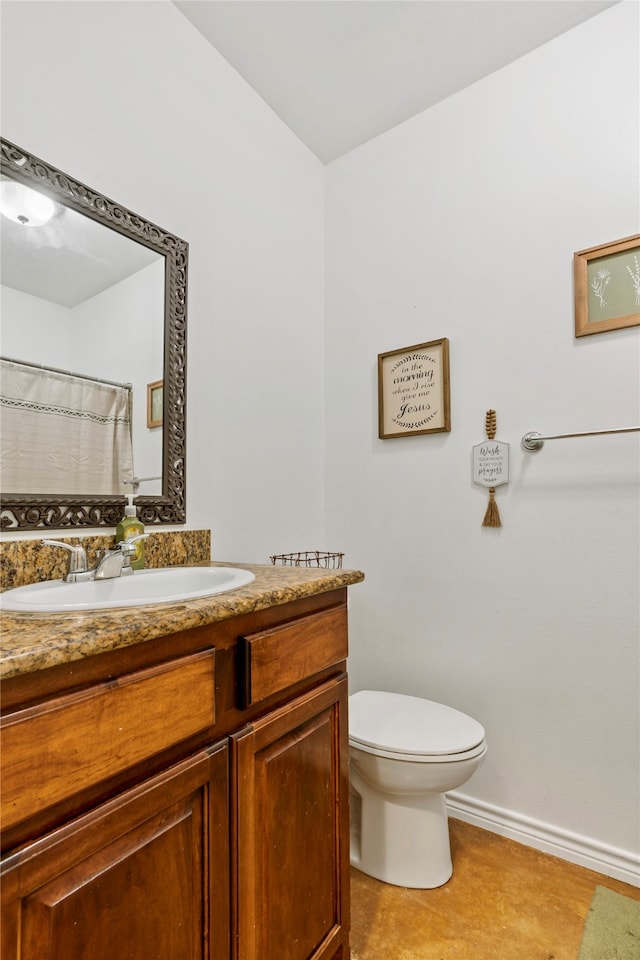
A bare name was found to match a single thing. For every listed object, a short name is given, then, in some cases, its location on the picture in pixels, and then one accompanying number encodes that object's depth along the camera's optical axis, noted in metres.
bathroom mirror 1.08
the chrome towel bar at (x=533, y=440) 1.57
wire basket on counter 1.80
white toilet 1.29
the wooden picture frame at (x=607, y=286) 1.45
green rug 1.15
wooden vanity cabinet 0.55
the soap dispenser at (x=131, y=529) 1.18
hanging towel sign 1.65
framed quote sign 1.80
